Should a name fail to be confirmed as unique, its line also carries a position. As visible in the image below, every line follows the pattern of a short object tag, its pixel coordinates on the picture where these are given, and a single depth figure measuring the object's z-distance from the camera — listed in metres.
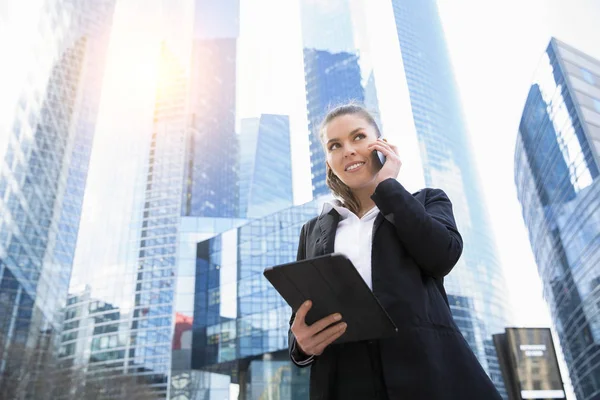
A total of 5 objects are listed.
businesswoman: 1.12
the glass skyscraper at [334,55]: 37.60
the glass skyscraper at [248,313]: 32.28
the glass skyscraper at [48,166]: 39.06
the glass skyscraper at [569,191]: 27.69
